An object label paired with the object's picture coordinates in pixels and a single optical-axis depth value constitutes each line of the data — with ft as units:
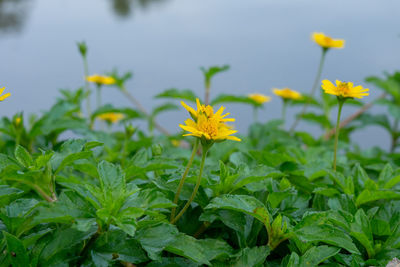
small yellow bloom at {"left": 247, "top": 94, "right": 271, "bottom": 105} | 8.10
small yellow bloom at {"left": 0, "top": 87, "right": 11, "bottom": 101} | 3.15
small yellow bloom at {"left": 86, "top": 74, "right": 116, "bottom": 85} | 7.92
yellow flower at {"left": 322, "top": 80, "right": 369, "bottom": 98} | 3.94
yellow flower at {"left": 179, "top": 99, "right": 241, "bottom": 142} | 3.14
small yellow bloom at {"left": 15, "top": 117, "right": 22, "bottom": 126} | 5.32
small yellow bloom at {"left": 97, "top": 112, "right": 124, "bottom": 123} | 8.50
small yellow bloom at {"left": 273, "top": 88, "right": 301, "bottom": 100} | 7.83
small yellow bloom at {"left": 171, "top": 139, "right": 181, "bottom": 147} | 7.97
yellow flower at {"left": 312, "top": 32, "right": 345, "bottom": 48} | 6.96
